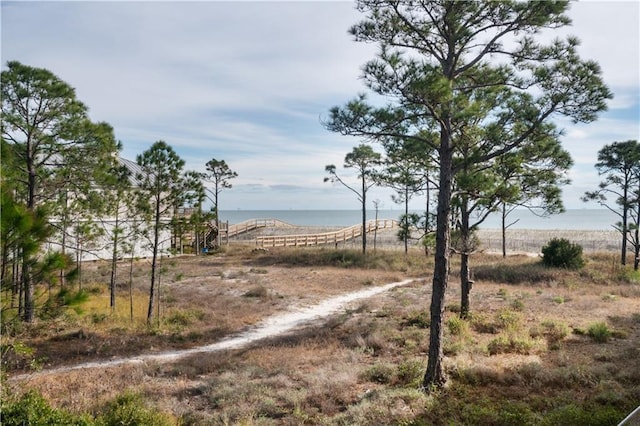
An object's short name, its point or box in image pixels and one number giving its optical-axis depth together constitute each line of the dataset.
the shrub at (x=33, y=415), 4.82
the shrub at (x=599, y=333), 10.74
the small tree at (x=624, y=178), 23.61
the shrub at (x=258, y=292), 18.53
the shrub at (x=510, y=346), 9.87
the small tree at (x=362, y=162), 29.76
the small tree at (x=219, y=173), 37.00
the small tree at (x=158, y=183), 13.22
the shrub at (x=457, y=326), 11.52
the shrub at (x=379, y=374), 8.26
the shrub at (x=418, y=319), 12.63
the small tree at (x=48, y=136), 11.17
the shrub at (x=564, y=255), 23.19
